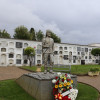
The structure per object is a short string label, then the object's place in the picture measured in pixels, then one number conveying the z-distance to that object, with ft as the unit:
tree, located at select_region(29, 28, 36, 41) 136.20
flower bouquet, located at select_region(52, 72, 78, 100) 14.78
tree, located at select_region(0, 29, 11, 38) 123.34
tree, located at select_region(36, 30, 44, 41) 139.74
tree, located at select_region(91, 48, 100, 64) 101.05
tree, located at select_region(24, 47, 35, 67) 72.67
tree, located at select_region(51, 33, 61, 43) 130.87
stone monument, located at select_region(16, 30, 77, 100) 16.69
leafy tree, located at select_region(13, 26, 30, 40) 116.26
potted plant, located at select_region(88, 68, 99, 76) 41.06
